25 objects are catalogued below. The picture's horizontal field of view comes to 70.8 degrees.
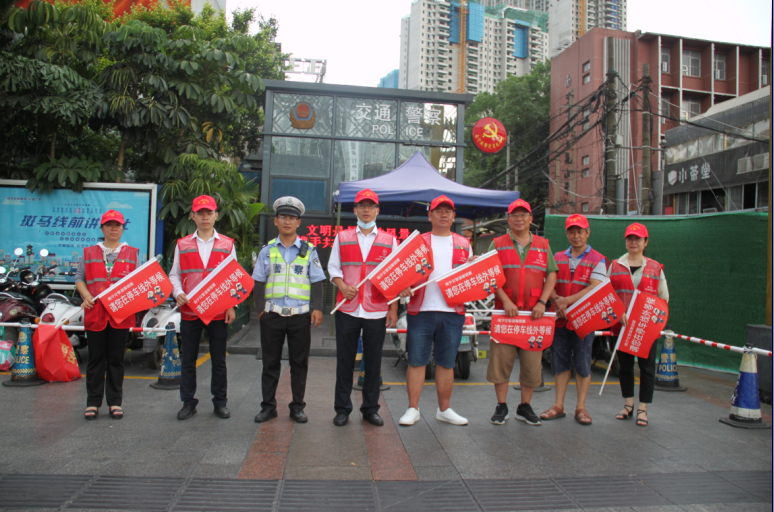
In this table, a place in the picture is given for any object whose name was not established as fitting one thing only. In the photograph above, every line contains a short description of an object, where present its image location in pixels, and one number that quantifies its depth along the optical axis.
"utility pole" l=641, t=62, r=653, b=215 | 14.77
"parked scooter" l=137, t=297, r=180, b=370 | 6.53
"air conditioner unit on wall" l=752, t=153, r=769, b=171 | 20.62
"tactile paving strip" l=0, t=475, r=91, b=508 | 2.95
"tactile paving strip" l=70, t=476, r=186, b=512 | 2.96
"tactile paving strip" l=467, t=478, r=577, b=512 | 3.10
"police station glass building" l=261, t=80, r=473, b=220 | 11.93
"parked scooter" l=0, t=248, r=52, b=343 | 6.34
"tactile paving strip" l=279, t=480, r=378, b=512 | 3.02
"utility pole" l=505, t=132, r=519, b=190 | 30.78
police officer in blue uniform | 4.50
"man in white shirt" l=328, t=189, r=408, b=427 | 4.48
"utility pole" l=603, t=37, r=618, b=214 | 14.31
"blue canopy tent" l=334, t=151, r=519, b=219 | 8.93
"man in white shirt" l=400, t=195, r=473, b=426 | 4.54
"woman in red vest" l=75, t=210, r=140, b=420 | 4.54
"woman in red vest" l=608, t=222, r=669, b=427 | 4.89
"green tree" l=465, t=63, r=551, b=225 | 34.97
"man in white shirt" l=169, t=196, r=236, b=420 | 4.61
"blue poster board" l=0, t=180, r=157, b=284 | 8.13
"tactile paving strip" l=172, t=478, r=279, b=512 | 2.98
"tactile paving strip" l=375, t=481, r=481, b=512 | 3.05
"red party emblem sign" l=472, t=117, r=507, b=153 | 13.98
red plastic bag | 5.64
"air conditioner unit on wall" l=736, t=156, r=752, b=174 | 21.48
